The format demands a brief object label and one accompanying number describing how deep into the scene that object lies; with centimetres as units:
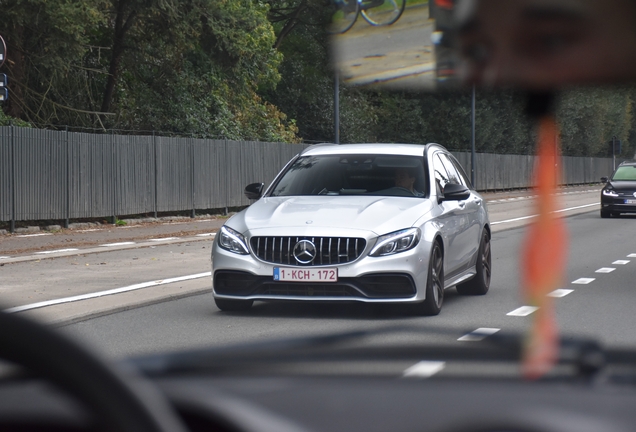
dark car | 3091
